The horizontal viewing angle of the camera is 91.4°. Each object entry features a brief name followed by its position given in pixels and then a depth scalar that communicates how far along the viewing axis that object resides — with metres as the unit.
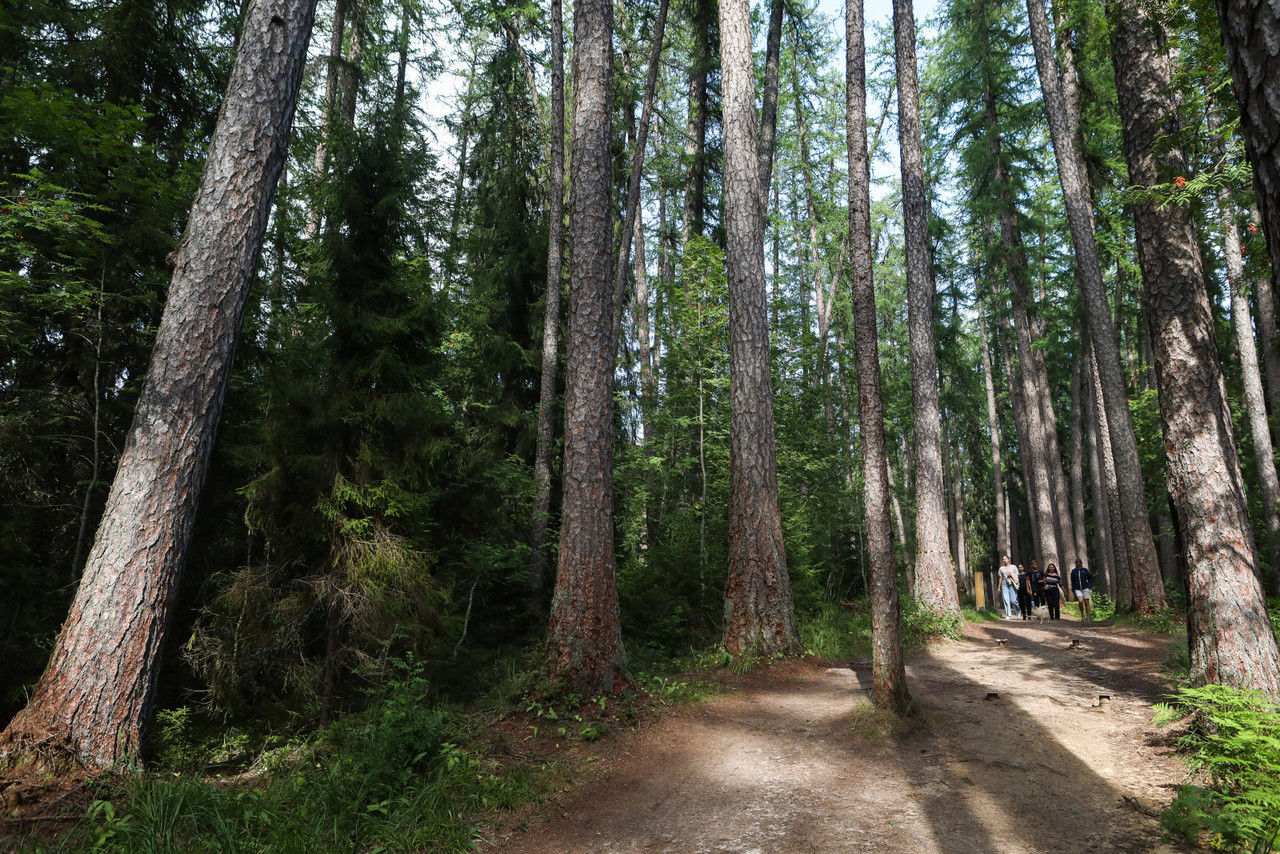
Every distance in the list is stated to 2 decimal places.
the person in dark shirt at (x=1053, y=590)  15.09
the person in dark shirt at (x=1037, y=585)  15.74
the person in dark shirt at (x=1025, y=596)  16.22
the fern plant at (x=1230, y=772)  3.40
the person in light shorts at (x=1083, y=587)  15.16
